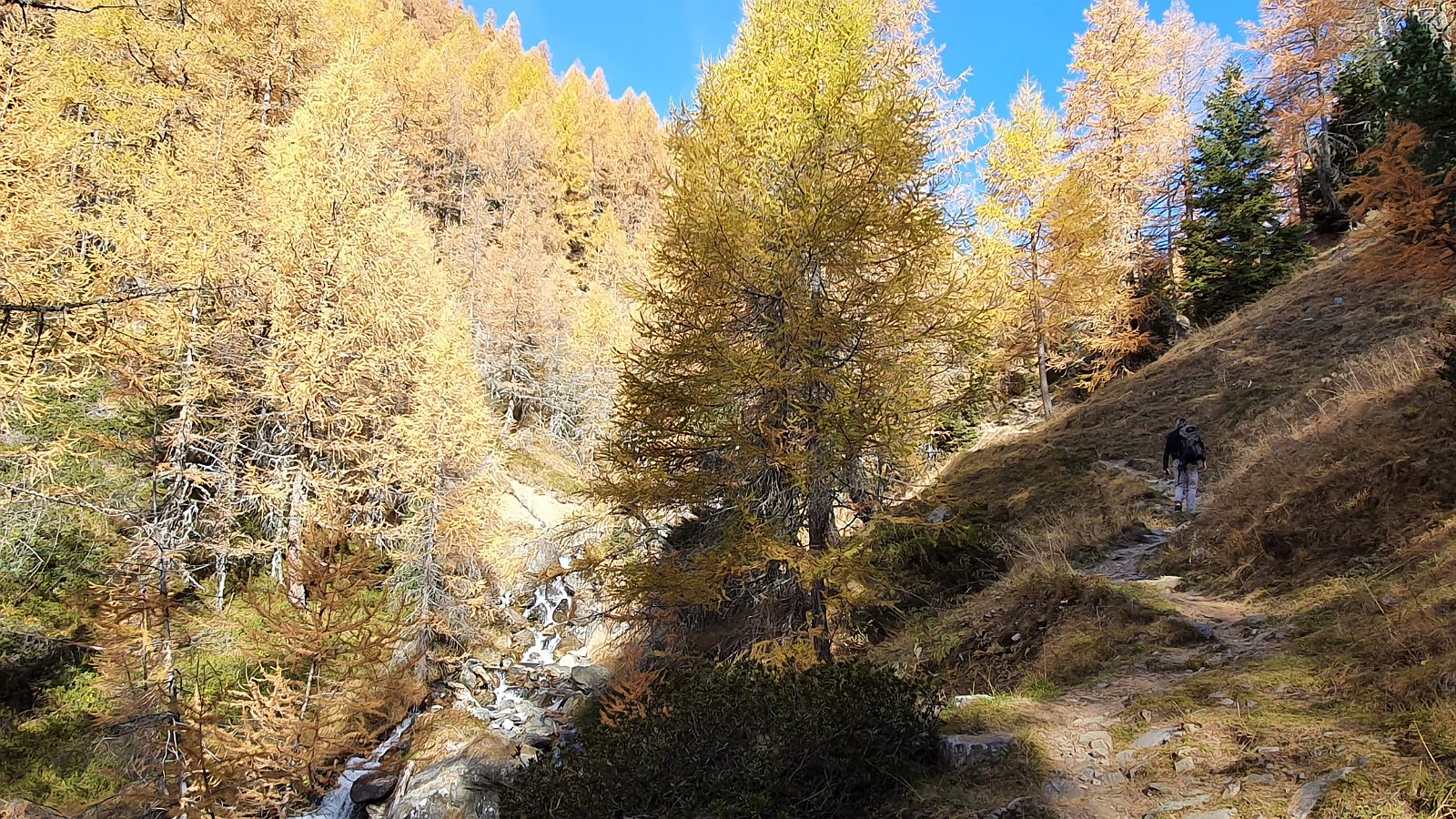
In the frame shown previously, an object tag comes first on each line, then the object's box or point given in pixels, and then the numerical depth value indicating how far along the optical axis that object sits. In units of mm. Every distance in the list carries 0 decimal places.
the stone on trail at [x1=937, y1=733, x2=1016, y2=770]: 4469
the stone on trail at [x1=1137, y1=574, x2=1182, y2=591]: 7504
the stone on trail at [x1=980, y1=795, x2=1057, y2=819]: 3723
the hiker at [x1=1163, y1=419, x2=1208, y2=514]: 9617
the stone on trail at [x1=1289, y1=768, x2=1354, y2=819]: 3139
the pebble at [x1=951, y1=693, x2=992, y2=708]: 5575
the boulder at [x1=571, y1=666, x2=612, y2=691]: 13070
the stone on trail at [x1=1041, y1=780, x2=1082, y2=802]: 3896
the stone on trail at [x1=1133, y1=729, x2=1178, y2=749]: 4164
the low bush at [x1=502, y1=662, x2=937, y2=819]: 4070
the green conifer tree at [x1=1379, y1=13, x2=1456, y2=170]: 7523
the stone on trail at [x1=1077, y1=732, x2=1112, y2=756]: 4367
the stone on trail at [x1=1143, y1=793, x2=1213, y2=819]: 3471
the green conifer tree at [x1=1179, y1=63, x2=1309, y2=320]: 18922
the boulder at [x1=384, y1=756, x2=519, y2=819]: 8258
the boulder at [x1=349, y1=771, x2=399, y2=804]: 9664
